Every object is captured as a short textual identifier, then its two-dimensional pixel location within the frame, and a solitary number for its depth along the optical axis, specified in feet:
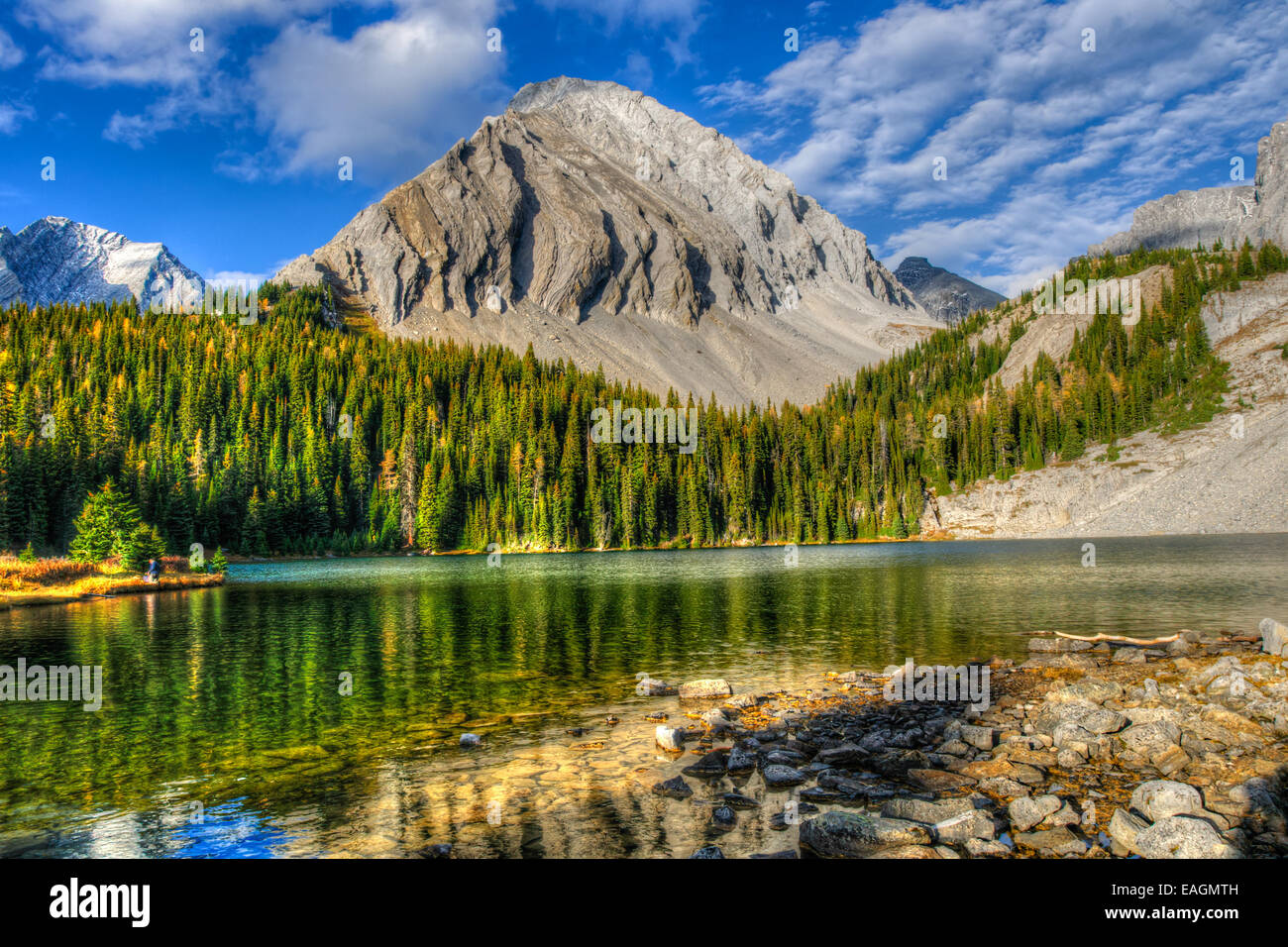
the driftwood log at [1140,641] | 84.60
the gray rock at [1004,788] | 41.39
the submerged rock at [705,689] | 68.80
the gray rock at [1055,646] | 87.08
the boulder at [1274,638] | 74.79
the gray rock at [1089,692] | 59.72
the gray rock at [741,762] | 47.98
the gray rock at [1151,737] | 46.47
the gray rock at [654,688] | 71.92
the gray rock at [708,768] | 47.65
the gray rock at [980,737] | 50.90
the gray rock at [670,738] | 52.70
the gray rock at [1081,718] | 50.88
